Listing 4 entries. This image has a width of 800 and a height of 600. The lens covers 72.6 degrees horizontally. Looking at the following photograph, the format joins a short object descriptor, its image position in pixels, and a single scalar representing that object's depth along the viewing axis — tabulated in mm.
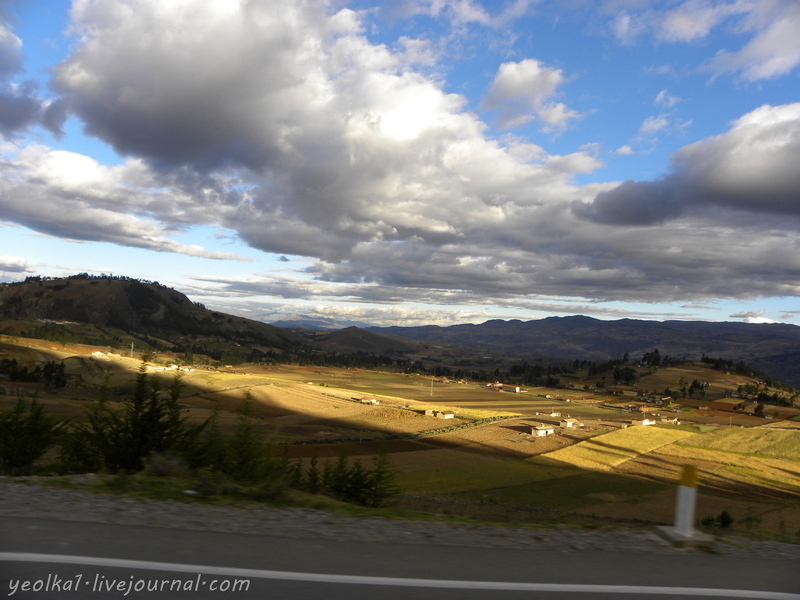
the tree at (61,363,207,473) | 14445
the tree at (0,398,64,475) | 15047
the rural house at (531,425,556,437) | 70875
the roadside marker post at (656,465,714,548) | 7270
